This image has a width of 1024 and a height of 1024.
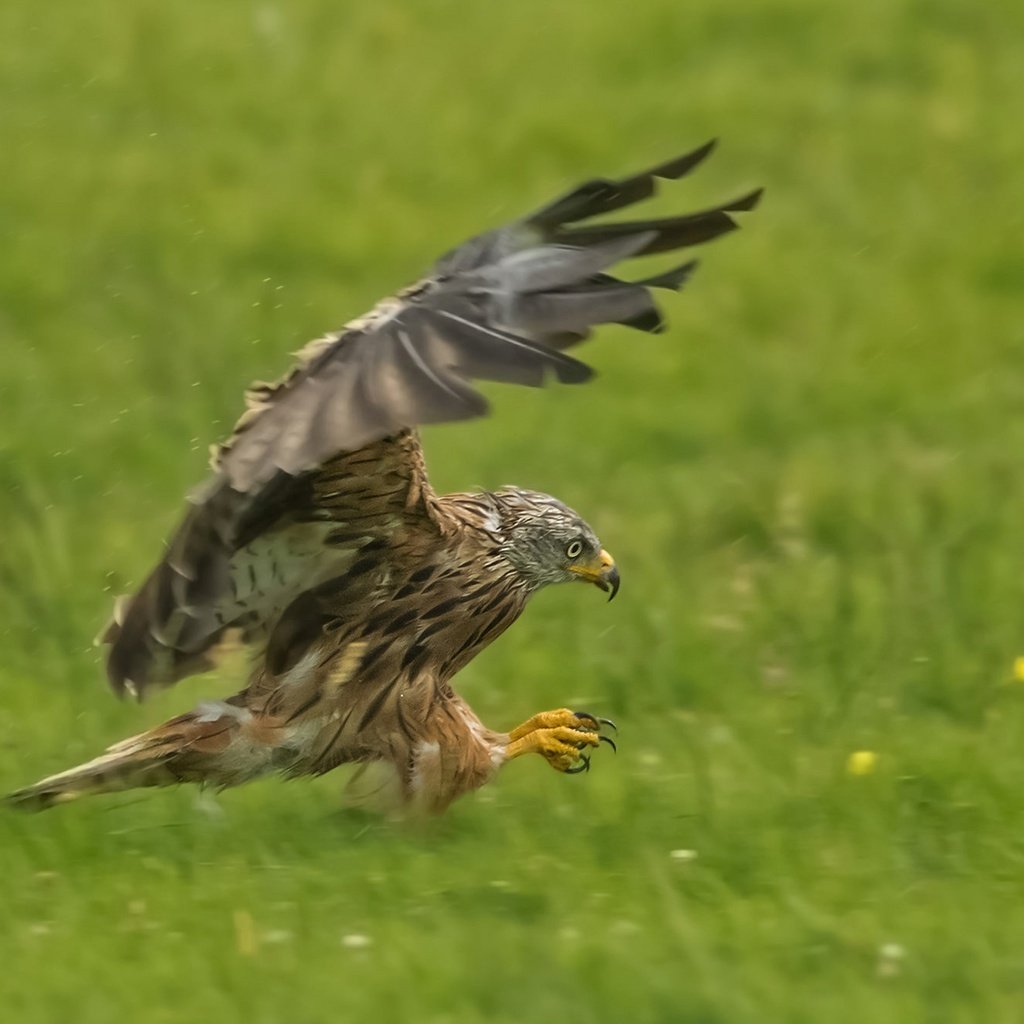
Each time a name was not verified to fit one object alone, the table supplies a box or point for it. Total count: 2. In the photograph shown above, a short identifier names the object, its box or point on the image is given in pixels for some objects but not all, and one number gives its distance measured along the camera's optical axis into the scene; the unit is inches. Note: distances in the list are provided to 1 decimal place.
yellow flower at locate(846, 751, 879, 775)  536.7
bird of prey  430.3
